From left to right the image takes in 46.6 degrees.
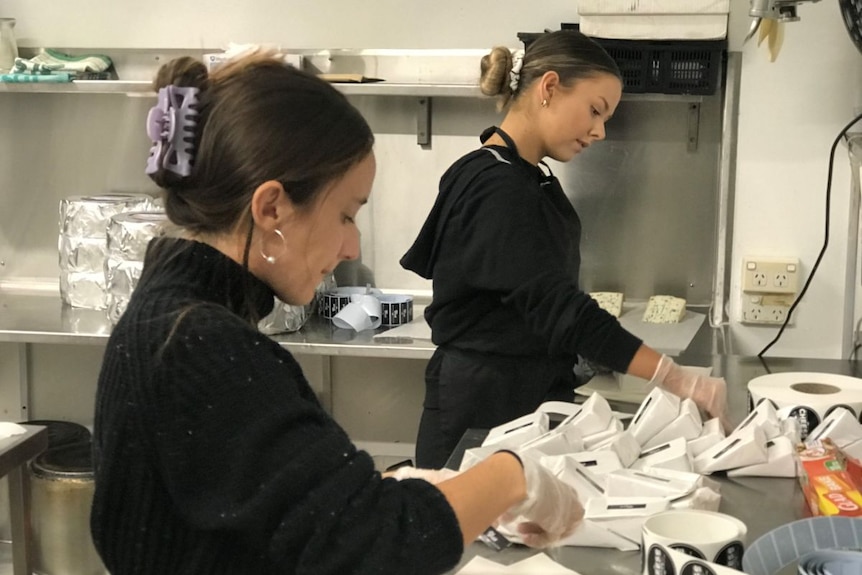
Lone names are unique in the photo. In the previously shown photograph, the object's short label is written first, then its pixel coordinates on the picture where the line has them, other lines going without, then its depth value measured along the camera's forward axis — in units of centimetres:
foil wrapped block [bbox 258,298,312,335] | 232
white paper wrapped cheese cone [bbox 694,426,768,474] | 123
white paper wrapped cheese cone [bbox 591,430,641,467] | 125
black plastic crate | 227
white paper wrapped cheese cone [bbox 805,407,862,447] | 126
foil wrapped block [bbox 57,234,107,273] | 255
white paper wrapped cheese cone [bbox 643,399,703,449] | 133
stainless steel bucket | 251
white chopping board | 213
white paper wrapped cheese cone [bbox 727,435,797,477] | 123
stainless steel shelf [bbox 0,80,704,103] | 236
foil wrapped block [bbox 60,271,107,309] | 256
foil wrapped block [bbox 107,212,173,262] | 235
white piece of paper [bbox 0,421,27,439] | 180
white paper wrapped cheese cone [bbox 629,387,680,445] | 134
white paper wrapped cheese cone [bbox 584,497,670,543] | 104
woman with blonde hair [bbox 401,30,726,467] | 156
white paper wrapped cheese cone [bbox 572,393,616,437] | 132
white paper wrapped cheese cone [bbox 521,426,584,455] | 124
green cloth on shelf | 245
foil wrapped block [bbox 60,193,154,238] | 253
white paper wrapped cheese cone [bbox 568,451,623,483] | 120
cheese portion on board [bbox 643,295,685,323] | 240
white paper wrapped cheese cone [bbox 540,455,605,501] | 112
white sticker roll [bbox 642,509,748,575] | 91
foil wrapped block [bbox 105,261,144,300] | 236
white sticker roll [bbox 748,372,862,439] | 134
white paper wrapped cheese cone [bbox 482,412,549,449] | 128
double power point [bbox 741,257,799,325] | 239
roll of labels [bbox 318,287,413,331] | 241
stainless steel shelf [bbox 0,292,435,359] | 224
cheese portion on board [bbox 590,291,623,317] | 246
